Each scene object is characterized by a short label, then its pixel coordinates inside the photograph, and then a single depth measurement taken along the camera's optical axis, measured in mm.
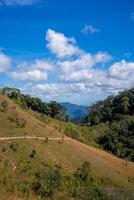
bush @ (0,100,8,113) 38890
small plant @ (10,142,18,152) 32900
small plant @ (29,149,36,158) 32962
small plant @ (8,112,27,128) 37474
